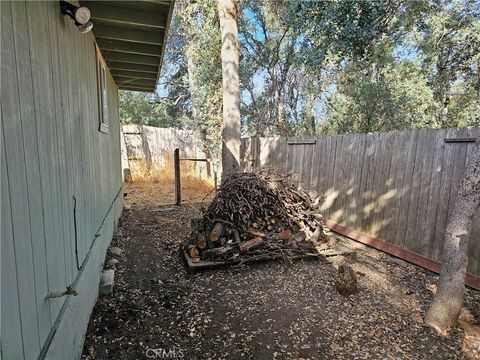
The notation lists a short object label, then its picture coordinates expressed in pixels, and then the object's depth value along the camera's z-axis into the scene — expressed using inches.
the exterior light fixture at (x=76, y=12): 76.6
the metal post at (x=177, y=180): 270.3
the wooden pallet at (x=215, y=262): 136.3
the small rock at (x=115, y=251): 153.0
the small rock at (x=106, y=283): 113.3
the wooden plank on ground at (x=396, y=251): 121.8
